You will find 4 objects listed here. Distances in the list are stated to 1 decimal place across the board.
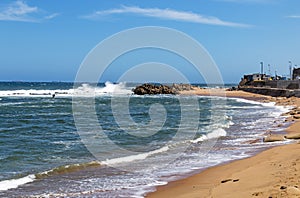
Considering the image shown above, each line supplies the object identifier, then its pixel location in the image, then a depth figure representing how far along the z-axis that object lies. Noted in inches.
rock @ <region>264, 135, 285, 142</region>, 741.9
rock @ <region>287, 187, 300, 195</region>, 297.9
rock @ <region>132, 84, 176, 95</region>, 3494.6
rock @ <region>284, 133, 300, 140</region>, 746.6
